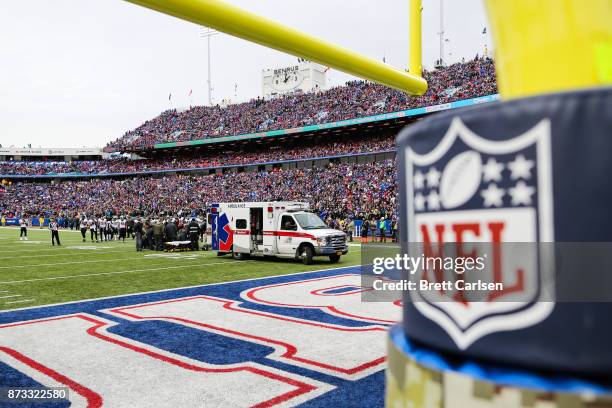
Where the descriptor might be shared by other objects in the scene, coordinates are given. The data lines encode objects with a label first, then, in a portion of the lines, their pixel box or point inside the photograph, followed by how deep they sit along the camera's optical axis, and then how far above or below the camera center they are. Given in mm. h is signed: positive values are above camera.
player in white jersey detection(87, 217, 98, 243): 29141 -545
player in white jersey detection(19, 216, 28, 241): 28767 -733
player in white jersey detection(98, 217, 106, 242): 29281 -523
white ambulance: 15859 -623
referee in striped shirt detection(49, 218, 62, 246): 23384 -462
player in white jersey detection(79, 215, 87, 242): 30300 -628
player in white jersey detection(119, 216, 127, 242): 29234 -691
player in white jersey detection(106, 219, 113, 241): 29934 -697
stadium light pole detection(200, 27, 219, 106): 72938 +19287
